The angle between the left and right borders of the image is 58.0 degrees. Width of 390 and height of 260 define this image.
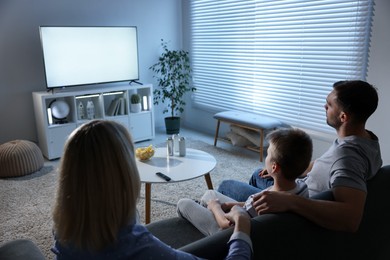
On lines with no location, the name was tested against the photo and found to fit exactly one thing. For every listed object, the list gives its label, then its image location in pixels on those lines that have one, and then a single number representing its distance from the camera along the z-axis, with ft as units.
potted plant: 15.87
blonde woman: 2.87
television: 12.92
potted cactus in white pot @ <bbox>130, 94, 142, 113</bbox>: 15.01
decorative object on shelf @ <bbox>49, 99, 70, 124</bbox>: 13.04
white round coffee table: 7.99
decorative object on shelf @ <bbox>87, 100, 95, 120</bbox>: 14.08
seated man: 4.05
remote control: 7.79
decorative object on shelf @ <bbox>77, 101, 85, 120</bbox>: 14.02
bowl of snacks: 8.95
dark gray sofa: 3.68
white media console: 13.00
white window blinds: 10.74
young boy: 4.43
